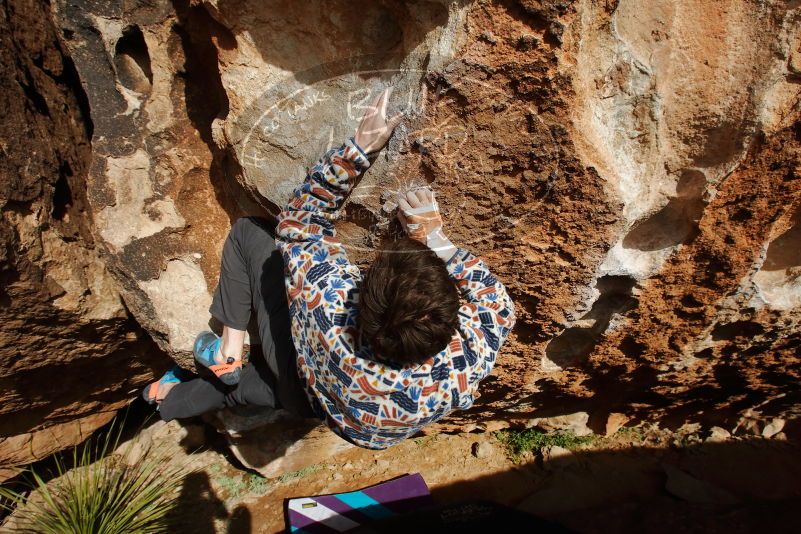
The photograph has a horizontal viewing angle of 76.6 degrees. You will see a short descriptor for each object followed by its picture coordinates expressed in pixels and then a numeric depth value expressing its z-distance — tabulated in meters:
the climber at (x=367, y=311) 1.33
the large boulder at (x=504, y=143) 1.53
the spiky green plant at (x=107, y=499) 2.50
